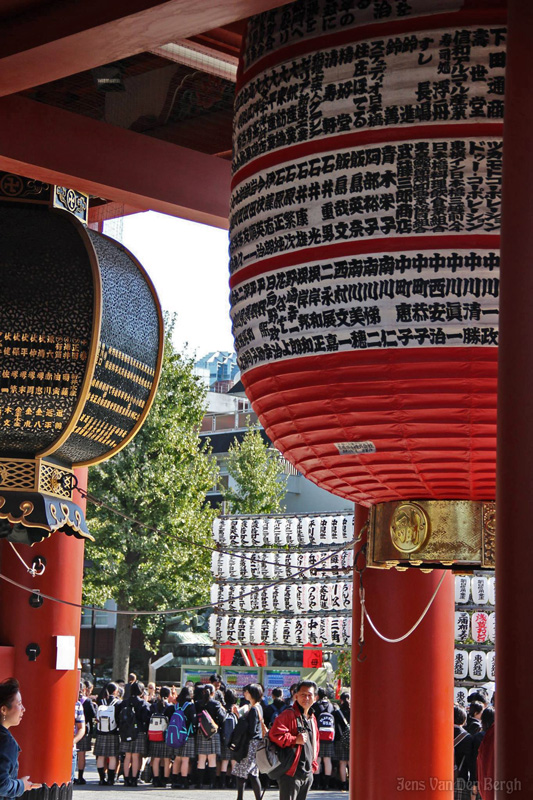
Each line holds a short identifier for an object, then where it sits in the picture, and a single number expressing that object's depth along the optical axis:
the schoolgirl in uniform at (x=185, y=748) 12.85
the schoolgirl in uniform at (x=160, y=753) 13.23
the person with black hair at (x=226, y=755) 13.23
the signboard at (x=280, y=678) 19.53
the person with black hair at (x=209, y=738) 12.73
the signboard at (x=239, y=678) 20.70
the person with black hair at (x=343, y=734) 12.98
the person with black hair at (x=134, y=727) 13.12
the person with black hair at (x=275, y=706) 11.56
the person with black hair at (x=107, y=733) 13.27
